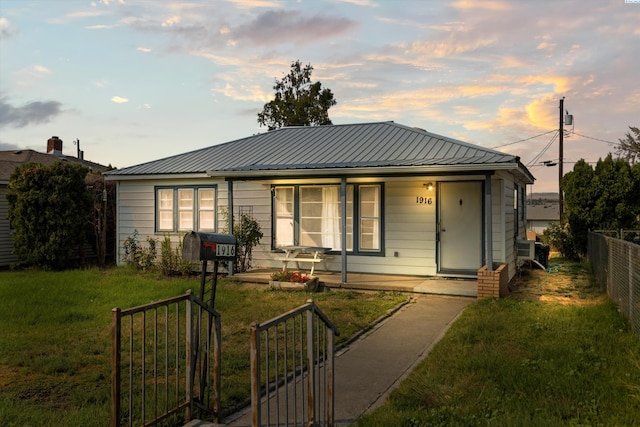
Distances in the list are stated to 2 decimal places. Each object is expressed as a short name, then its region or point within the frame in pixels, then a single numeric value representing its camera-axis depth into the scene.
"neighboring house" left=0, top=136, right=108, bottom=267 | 16.28
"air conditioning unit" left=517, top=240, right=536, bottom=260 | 13.55
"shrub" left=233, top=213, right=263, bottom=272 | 13.22
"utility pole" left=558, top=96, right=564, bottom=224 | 27.20
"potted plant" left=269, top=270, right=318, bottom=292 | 11.05
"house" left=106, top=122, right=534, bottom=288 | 11.69
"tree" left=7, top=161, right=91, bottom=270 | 14.90
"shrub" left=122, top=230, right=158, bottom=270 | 14.44
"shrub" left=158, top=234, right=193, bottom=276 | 13.52
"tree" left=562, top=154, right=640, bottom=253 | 17.75
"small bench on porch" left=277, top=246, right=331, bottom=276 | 12.22
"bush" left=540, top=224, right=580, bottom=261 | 19.14
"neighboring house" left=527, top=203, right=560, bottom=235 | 51.16
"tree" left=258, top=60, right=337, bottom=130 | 34.78
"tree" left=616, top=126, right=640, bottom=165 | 40.38
